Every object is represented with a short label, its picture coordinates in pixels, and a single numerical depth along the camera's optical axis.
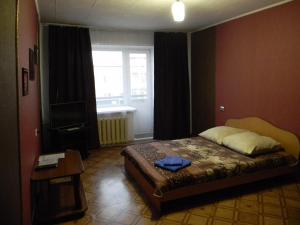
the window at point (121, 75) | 5.06
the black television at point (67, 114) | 4.13
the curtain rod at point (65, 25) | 4.38
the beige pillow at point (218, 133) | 3.71
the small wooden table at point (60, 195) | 2.45
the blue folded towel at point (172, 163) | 2.75
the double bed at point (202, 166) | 2.61
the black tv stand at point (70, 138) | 4.09
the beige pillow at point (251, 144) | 3.16
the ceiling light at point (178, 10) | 2.76
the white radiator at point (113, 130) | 4.94
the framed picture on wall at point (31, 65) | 2.45
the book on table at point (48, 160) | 2.63
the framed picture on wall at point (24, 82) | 1.82
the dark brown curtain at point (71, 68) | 4.44
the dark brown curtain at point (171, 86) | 5.22
